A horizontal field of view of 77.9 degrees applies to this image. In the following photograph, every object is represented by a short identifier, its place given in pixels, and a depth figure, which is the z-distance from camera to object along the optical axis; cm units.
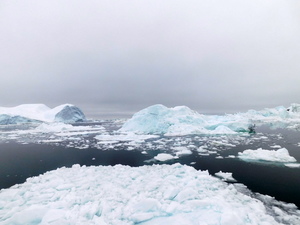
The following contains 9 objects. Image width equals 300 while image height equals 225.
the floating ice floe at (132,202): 375
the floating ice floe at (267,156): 870
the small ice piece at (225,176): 651
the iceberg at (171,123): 2148
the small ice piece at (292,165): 784
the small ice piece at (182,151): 1085
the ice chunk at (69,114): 5084
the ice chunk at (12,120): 4552
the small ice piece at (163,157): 959
